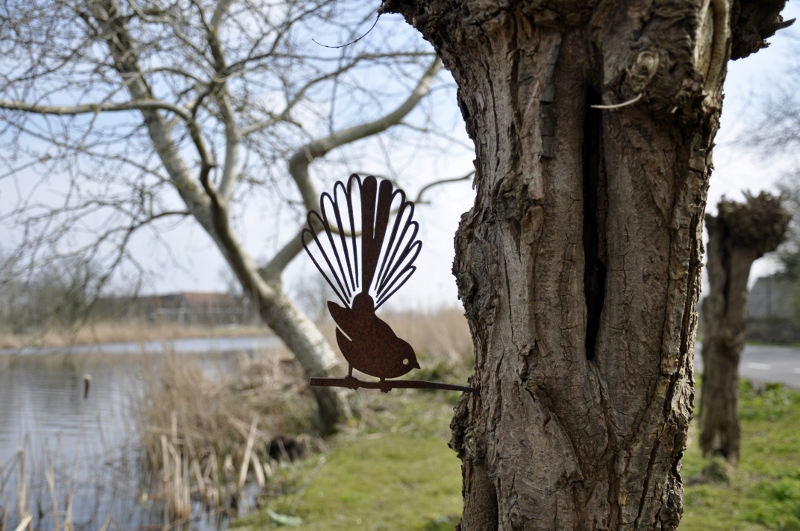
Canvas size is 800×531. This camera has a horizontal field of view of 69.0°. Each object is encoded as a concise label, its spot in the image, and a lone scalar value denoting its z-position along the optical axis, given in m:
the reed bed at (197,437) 5.02
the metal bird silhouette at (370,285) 1.67
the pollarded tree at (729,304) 4.72
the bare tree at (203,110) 4.44
